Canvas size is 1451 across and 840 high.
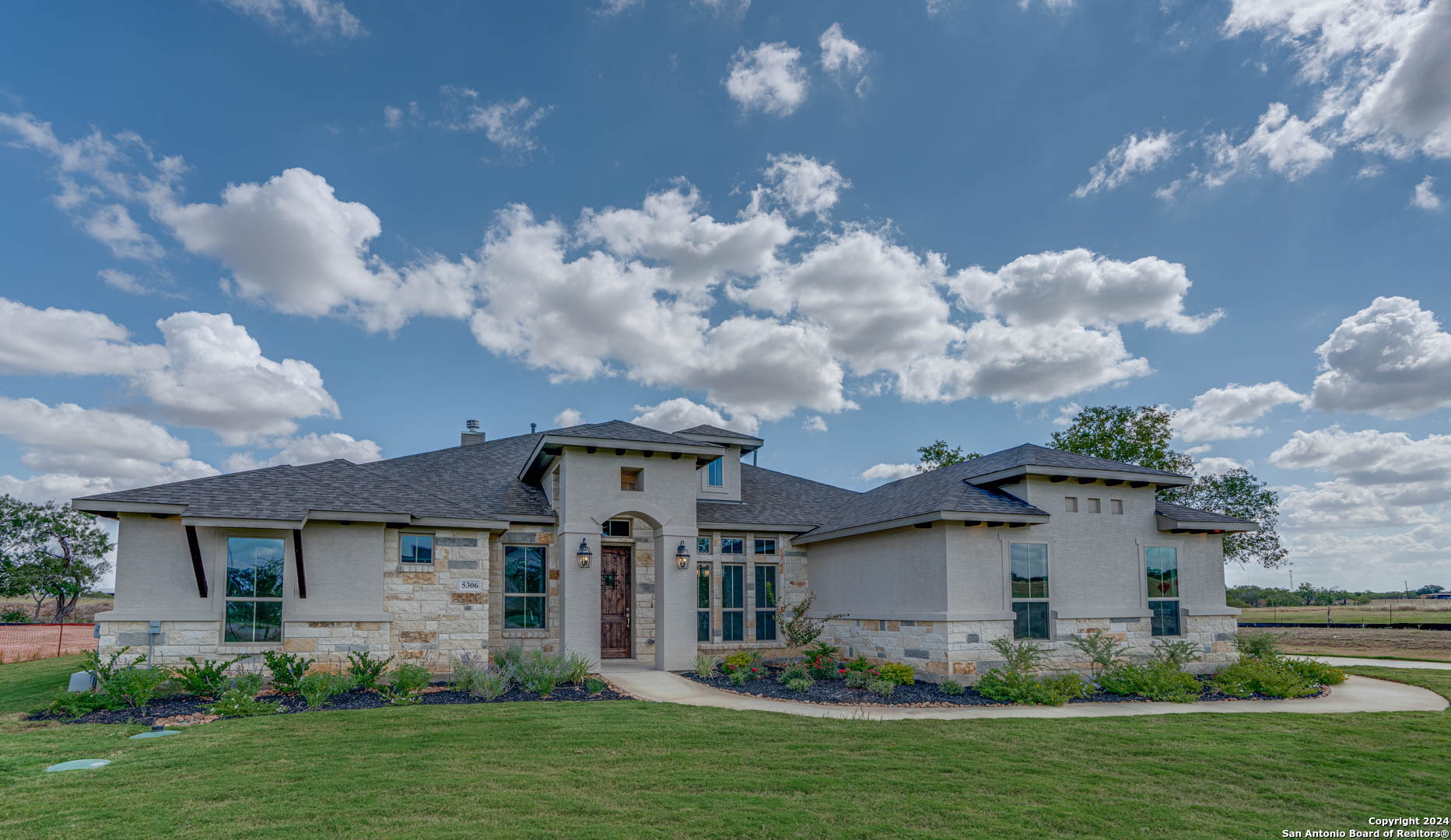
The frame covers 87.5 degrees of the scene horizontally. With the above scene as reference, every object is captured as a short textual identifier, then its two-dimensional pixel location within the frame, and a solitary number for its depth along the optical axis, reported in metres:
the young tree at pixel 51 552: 29.98
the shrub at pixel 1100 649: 12.66
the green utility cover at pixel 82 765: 7.05
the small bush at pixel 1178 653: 12.94
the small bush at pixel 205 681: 10.76
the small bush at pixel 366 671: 11.05
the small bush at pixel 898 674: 12.70
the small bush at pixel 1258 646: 14.70
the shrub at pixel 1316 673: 13.35
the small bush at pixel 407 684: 10.59
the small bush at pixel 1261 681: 12.08
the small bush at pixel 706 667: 13.55
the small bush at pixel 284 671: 10.78
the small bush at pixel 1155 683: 11.76
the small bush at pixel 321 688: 10.18
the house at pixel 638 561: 12.07
